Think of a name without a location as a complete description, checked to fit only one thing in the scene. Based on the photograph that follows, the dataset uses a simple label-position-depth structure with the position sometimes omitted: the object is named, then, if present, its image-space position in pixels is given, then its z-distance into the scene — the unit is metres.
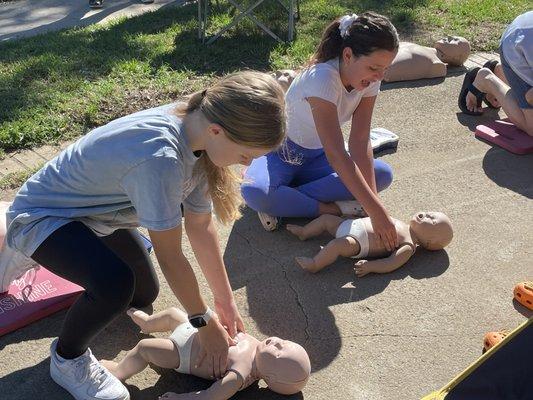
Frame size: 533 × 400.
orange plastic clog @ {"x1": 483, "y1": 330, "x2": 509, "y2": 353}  2.78
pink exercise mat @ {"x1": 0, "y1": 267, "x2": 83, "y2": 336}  2.90
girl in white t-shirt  3.24
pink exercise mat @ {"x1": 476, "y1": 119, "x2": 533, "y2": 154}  4.45
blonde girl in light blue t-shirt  2.25
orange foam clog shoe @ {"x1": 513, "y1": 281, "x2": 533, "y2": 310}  3.07
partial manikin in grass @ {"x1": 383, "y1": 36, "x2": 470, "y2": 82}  5.32
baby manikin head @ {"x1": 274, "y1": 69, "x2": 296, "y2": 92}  4.80
